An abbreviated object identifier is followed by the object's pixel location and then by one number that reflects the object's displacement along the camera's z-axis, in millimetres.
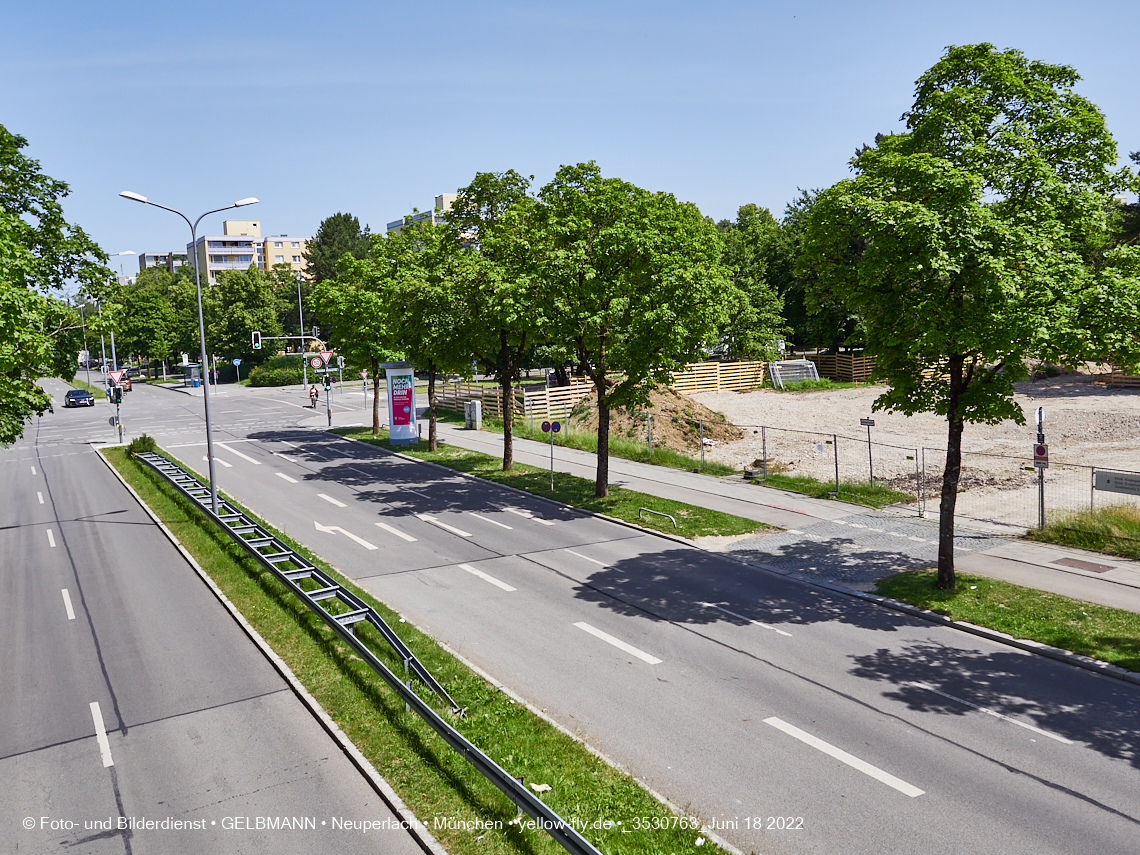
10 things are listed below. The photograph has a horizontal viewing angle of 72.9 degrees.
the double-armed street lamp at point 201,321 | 21172
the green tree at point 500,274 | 23391
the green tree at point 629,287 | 21438
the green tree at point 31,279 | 12523
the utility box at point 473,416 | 41125
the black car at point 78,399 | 64500
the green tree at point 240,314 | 89125
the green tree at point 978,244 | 12742
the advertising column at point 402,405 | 34625
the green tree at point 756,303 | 61625
